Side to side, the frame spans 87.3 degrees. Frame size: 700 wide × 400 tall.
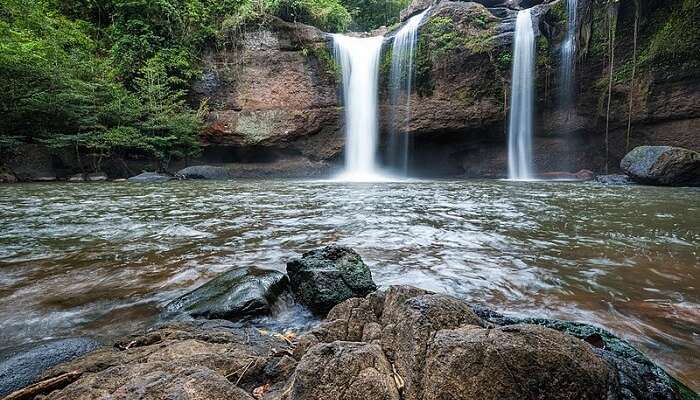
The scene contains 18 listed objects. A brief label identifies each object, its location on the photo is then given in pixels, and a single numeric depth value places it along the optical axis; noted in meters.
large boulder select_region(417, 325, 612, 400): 1.04
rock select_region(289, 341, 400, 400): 1.06
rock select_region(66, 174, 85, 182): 13.02
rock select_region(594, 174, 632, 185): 11.42
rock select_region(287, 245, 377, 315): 2.48
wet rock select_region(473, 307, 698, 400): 1.16
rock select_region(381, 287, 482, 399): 1.18
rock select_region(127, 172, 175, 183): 12.91
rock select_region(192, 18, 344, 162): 16.30
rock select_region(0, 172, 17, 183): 11.67
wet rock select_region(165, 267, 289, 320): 2.36
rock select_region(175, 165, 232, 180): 14.57
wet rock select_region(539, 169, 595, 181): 14.45
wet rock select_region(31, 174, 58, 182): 12.47
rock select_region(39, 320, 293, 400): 1.12
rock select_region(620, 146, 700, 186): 10.05
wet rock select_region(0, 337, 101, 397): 1.49
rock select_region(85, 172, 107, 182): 13.06
